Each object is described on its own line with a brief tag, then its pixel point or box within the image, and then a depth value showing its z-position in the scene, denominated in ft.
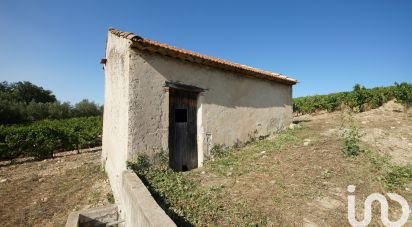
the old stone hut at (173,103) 19.63
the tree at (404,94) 43.80
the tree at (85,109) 151.23
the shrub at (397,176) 16.75
